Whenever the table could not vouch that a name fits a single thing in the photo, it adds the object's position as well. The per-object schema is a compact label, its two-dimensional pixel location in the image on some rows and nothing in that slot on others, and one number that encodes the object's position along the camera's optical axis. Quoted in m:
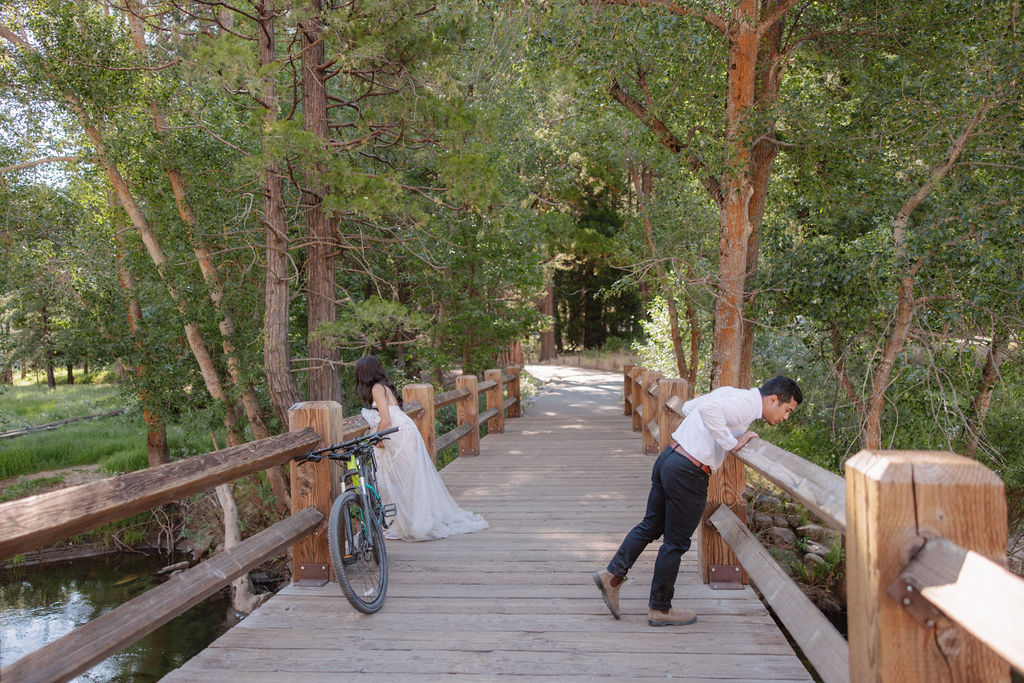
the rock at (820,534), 10.09
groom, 3.56
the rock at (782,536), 9.83
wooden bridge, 1.66
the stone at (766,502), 10.83
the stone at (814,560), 9.46
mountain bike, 3.81
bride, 5.51
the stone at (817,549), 9.69
